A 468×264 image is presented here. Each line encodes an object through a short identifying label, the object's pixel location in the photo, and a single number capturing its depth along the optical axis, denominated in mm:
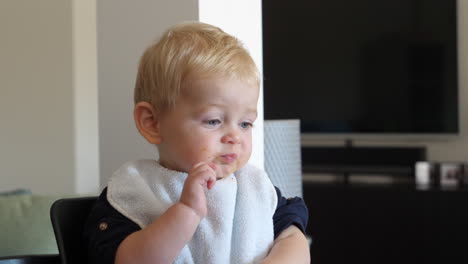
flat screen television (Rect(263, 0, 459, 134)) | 4559
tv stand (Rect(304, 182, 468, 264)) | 4113
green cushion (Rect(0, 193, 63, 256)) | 1609
